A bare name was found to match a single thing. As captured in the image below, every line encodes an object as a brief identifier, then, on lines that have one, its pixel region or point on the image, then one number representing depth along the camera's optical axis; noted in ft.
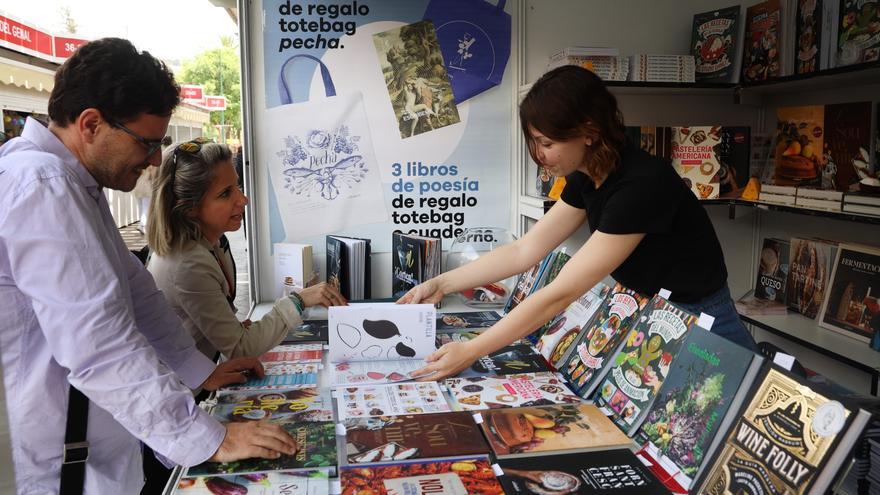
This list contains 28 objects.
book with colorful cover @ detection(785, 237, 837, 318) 9.14
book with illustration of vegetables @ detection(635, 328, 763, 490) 3.88
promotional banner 9.89
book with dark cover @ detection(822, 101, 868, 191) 8.23
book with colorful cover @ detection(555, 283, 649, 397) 5.46
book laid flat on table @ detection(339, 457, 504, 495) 3.96
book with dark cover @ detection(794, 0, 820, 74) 8.80
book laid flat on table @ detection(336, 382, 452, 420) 5.20
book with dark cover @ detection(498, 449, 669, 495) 3.94
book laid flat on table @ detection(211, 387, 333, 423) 5.15
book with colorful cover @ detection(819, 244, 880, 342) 8.32
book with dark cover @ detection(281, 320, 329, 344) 7.55
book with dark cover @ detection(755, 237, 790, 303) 10.02
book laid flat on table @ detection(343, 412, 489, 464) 4.43
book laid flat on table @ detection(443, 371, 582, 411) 5.37
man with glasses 3.64
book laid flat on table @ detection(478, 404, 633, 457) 4.51
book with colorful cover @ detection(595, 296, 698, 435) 4.68
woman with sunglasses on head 6.32
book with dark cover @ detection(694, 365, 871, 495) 3.00
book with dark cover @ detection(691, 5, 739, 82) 9.89
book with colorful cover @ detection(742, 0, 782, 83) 9.59
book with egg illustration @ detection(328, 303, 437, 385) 6.48
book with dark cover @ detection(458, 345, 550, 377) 6.17
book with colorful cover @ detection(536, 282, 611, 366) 6.32
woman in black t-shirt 5.28
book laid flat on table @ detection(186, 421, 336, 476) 4.22
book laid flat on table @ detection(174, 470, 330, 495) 3.99
